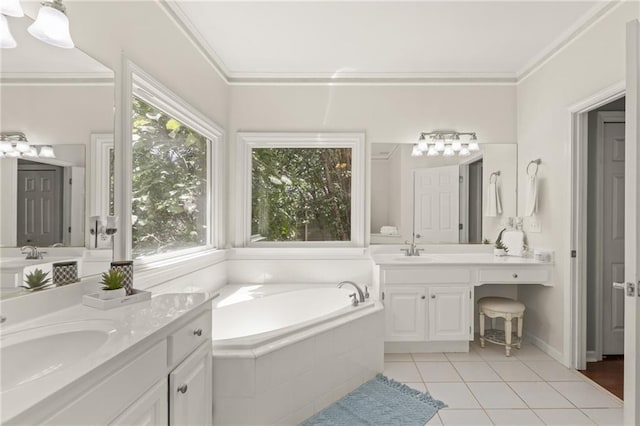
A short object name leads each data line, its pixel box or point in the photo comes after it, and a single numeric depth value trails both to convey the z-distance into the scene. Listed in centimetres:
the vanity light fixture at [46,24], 121
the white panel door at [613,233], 296
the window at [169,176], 229
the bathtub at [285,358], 181
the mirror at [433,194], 360
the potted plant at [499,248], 334
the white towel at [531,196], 317
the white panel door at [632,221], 149
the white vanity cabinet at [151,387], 82
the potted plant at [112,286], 146
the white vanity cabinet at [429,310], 304
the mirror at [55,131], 126
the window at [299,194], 367
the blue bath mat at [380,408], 206
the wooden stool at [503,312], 297
